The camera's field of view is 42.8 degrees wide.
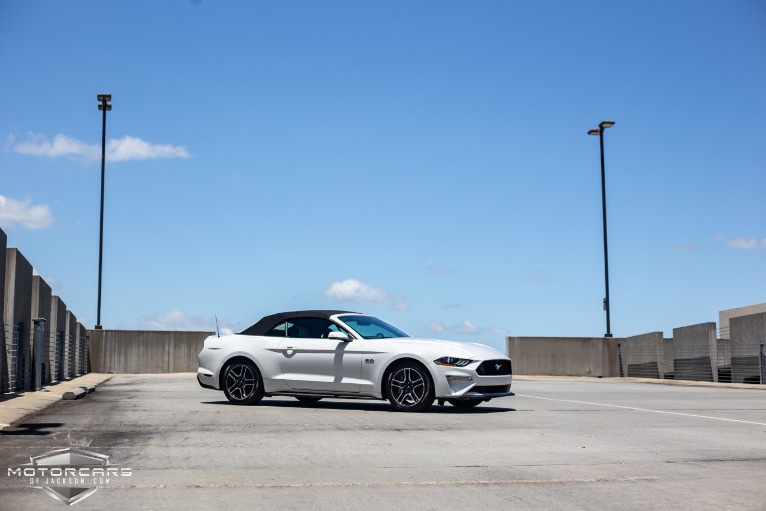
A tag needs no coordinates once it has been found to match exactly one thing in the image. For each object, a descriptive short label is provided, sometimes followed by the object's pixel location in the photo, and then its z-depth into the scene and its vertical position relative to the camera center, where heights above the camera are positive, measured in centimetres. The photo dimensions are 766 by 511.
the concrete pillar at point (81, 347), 3209 +62
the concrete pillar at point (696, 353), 3044 +28
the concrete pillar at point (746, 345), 2850 +47
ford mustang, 1341 +0
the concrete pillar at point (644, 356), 3425 +21
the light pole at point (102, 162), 3509 +747
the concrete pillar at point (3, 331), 1670 +61
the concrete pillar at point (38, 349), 1895 +34
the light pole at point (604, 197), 3728 +634
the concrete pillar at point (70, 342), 2788 +71
